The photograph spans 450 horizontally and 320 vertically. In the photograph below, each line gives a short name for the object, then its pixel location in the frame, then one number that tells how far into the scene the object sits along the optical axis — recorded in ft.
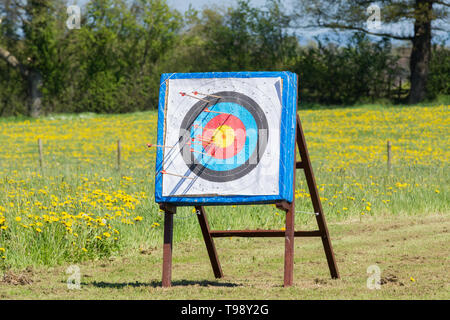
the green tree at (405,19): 124.06
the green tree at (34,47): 144.55
